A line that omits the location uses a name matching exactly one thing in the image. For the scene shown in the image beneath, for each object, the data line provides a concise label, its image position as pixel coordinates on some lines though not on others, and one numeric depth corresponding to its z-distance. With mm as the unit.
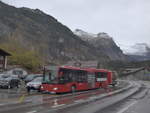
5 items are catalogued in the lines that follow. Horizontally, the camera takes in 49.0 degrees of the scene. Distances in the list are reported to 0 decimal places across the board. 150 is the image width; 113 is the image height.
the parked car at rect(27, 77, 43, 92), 16816
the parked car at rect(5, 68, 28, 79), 32596
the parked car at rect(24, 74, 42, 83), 22358
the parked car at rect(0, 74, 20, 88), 18158
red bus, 15450
